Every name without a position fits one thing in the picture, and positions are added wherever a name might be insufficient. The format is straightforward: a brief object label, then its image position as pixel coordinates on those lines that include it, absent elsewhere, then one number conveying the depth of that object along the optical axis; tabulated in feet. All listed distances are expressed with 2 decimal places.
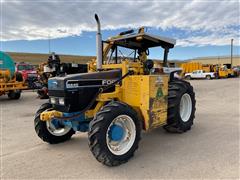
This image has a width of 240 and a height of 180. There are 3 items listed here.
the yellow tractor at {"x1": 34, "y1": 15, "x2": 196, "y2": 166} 9.78
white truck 81.93
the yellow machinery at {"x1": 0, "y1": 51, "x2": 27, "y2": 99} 29.49
